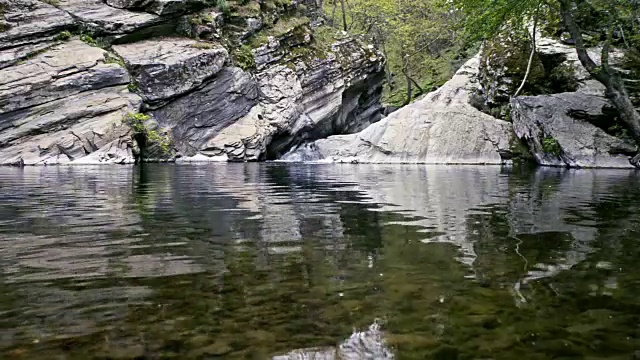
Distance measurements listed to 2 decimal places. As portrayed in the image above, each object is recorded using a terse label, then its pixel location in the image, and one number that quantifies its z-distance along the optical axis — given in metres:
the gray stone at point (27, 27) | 30.68
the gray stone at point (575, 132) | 24.55
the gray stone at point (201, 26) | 37.91
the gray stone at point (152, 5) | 36.06
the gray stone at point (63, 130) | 28.62
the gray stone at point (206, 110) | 35.47
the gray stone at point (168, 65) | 34.19
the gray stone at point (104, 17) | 34.19
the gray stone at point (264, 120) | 35.72
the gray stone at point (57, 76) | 29.05
